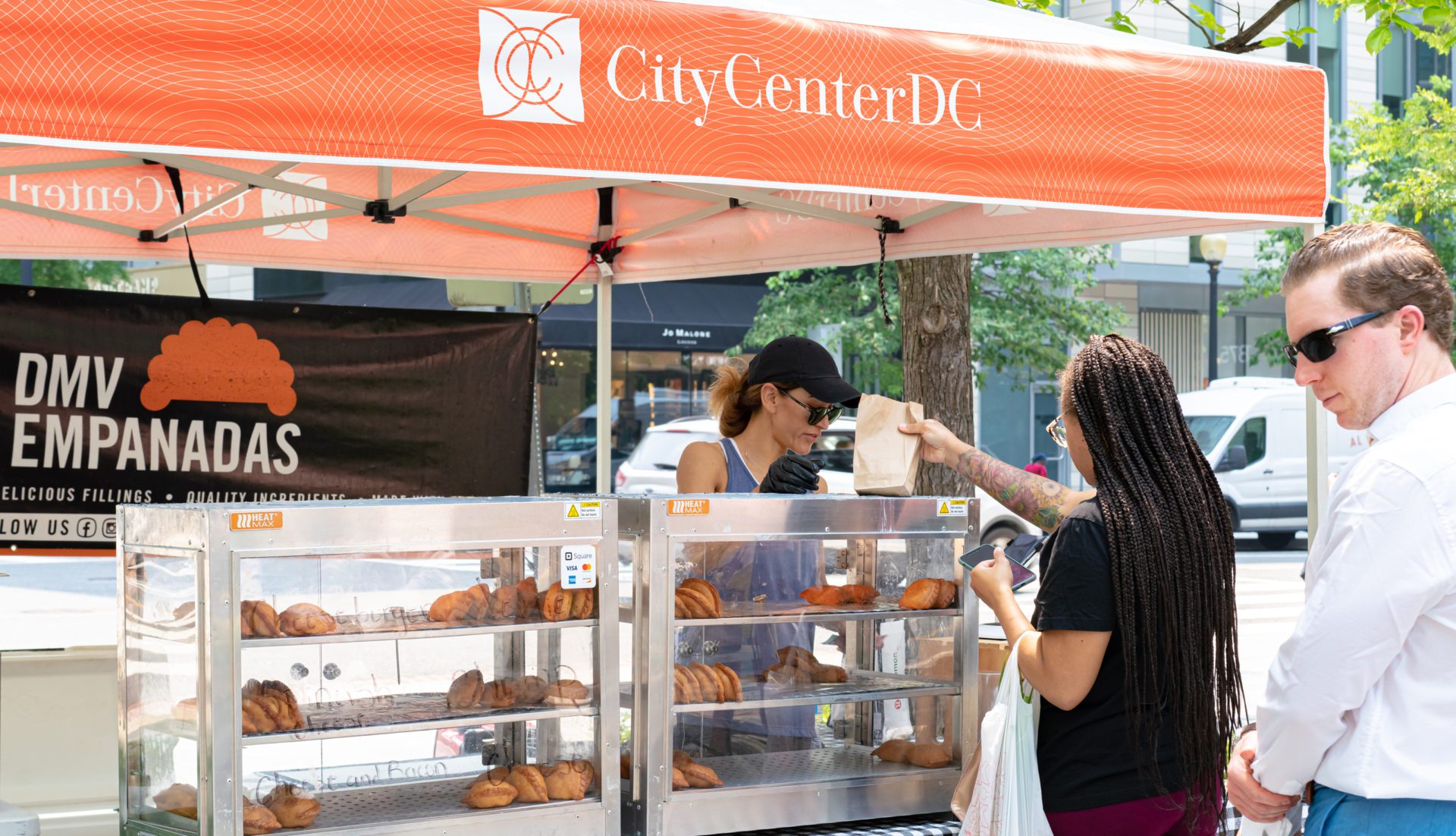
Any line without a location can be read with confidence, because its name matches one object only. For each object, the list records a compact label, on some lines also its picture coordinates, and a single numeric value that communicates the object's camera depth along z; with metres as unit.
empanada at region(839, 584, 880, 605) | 3.81
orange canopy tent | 2.73
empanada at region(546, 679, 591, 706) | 3.53
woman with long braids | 2.73
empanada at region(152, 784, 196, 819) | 3.19
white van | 20.25
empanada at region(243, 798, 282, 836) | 3.16
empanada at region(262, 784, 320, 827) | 3.22
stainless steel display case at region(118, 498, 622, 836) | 3.08
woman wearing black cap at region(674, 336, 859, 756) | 3.66
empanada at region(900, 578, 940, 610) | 3.83
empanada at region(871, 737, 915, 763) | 3.89
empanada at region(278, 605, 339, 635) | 3.18
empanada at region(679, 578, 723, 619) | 3.58
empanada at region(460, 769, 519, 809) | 3.42
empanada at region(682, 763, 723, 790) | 3.61
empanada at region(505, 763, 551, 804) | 3.47
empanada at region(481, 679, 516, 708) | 3.48
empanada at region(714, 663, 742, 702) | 3.64
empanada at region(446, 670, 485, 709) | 3.46
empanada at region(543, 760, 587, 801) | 3.49
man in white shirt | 1.95
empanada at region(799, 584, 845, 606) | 3.76
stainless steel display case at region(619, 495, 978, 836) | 3.52
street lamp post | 18.47
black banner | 5.62
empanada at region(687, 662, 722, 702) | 3.62
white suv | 16.22
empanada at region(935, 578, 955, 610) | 3.85
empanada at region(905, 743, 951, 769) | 3.88
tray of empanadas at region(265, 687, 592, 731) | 3.28
